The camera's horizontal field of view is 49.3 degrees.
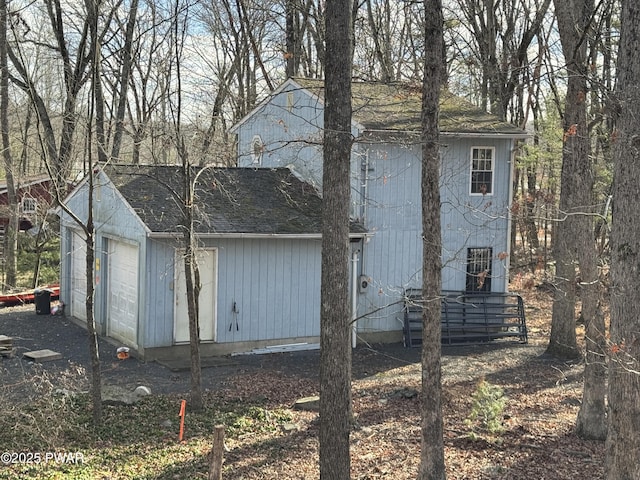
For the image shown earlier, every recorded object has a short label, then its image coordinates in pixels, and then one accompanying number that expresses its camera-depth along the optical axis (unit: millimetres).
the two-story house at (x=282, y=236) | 15547
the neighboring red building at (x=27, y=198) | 28931
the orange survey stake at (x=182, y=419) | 10132
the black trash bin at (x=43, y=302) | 19875
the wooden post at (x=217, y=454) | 7906
